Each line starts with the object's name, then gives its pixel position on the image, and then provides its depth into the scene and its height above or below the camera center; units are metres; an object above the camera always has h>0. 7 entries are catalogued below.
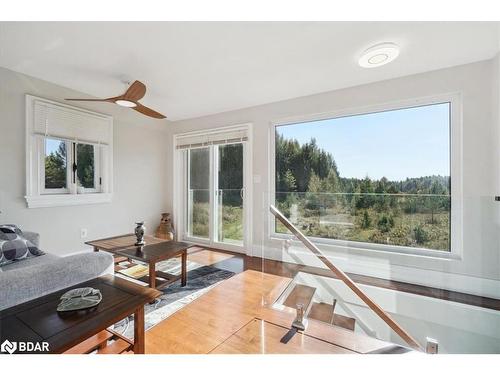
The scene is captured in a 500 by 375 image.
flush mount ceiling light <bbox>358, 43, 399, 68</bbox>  1.95 +1.20
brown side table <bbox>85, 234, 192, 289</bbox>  2.09 -0.63
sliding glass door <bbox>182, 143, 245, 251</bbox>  3.72 -0.13
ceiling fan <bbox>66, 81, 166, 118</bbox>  2.23 +0.95
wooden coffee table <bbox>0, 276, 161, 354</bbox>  0.90 -0.58
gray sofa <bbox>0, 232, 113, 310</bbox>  1.08 -0.48
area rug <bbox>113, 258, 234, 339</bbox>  1.78 -1.04
